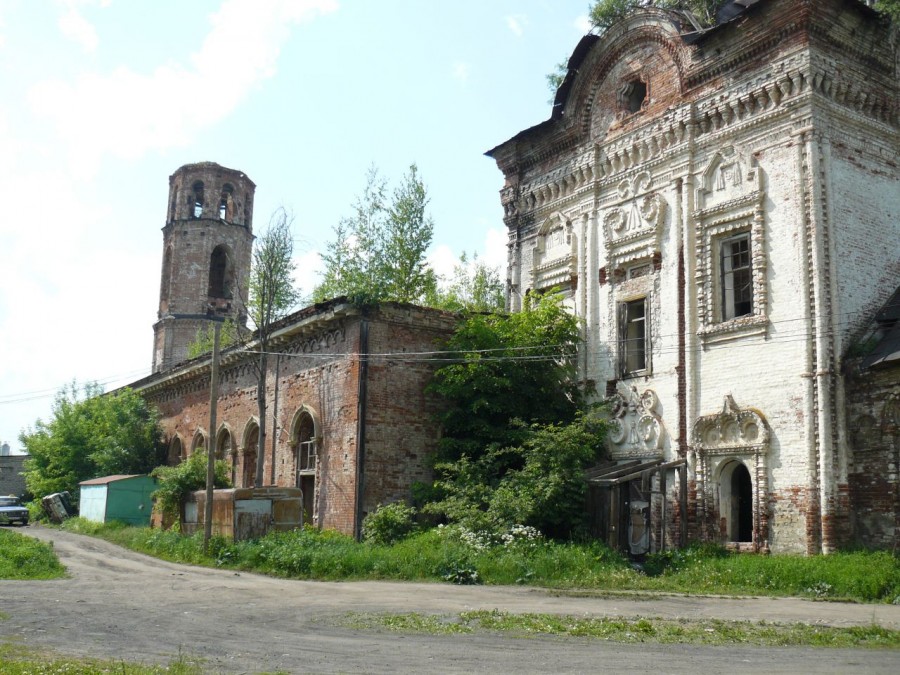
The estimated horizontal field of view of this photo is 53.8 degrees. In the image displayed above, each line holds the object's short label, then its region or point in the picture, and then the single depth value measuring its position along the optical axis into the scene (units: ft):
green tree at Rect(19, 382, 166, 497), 109.19
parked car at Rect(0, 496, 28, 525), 107.14
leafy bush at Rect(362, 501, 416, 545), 63.05
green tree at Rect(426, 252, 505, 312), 128.47
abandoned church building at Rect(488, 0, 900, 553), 51.70
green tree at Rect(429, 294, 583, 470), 66.59
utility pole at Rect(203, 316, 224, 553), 66.85
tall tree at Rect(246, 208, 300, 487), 79.30
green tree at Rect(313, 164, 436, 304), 109.29
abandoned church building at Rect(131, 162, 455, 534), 67.21
